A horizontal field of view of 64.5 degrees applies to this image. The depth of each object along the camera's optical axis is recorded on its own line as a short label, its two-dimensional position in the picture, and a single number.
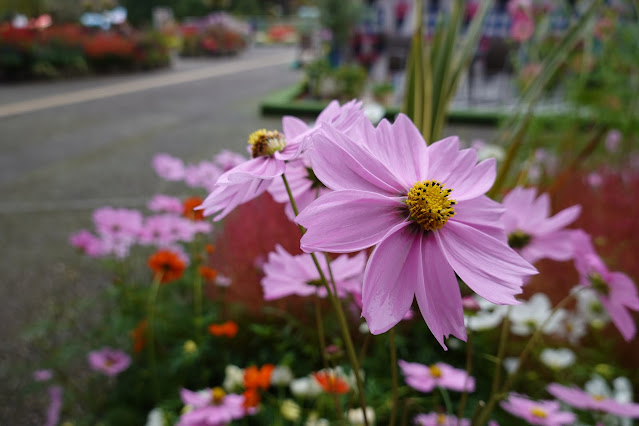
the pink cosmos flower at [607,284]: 0.46
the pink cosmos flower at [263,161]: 0.33
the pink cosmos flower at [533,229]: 0.52
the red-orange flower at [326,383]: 0.64
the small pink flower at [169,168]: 1.06
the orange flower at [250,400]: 0.70
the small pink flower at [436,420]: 0.58
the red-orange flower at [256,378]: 0.75
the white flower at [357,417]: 0.71
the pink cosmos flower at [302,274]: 0.46
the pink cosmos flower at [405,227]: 0.29
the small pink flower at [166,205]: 1.12
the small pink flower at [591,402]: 0.55
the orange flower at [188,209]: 1.01
